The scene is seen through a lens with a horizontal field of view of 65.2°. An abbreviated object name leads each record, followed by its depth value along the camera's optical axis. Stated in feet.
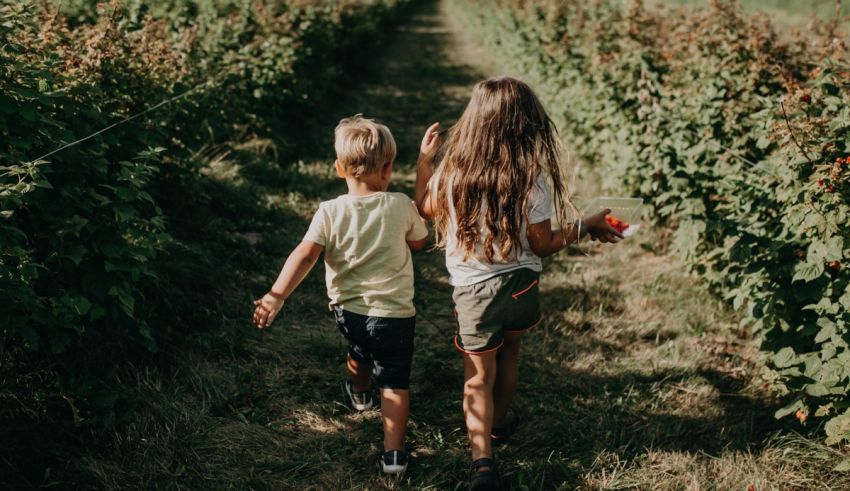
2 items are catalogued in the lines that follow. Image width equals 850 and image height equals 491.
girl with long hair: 9.26
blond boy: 9.66
